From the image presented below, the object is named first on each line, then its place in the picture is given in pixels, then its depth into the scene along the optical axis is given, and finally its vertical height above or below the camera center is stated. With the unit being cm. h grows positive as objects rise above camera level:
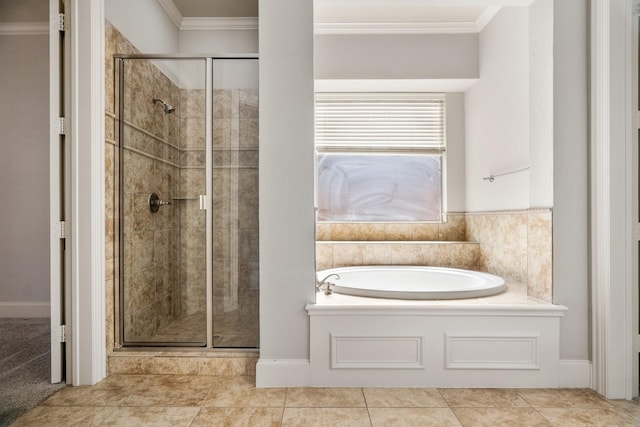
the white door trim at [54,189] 195 +13
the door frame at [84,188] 195 +13
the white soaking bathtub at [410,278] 262 -50
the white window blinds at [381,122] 337 +82
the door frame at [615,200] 185 +5
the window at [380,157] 338 +51
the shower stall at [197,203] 218 +6
